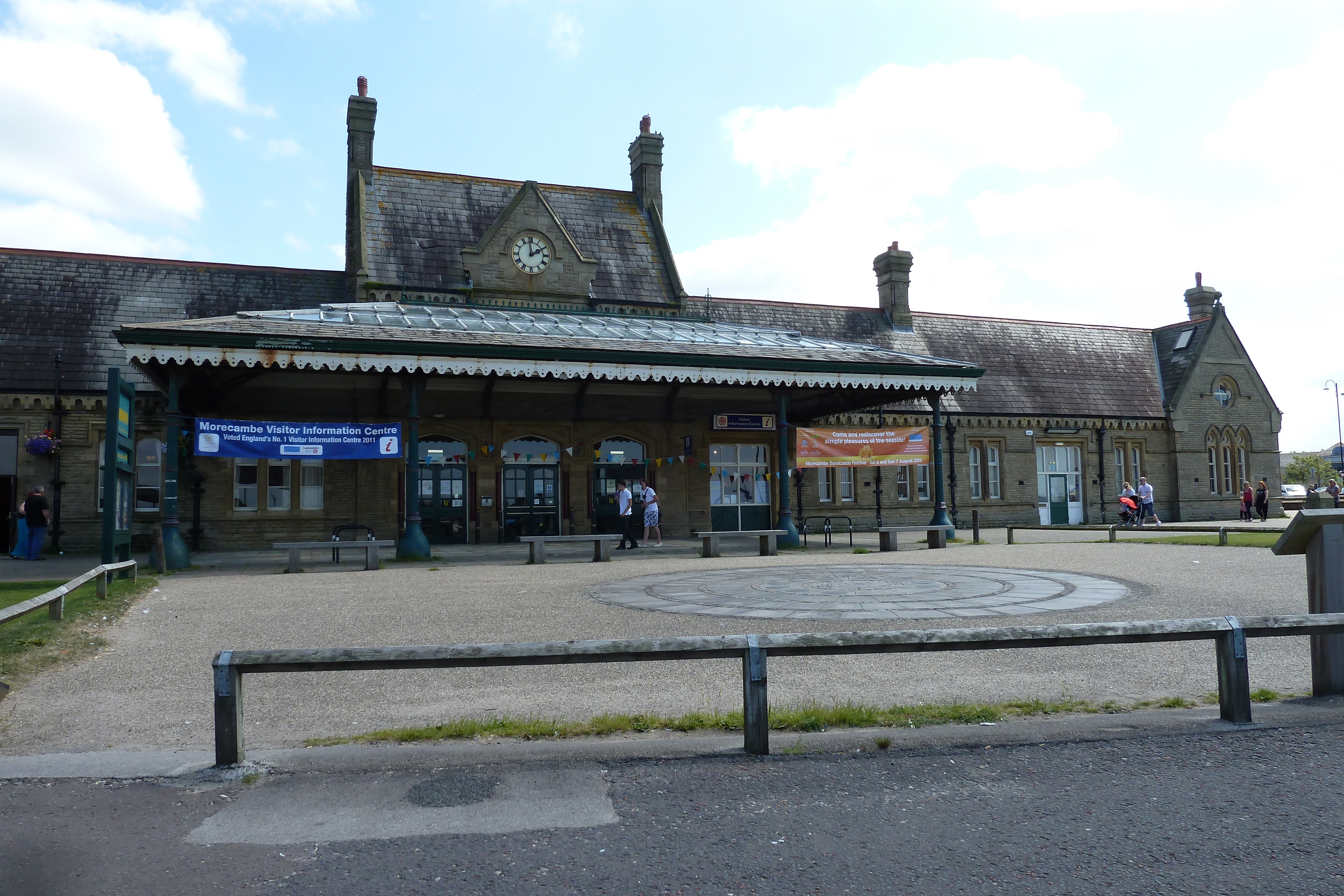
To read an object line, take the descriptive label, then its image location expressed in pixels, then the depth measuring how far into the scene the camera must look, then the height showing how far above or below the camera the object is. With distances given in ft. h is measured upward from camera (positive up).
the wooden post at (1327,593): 19.16 -2.34
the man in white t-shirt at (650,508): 68.59 -1.10
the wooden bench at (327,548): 51.55 -2.91
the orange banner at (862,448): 67.21 +3.24
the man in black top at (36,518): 62.64 -1.16
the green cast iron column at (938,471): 68.54 +1.50
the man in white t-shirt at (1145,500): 94.43 -1.24
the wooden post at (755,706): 15.55 -3.64
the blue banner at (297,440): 53.93 +3.50
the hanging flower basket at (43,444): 68.33 +4.26
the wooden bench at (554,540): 55.42 -3.18
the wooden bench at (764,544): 60.13 -3.35
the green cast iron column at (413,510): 57.47 -0.87
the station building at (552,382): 62.23 +8.59
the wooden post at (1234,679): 16.99 -3.58
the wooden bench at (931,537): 62.59 -3.24
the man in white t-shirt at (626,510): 65.36 -1.15
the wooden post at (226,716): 15.05 -3.57
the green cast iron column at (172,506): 52.31 -0.38
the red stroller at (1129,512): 95.30 -2.47
